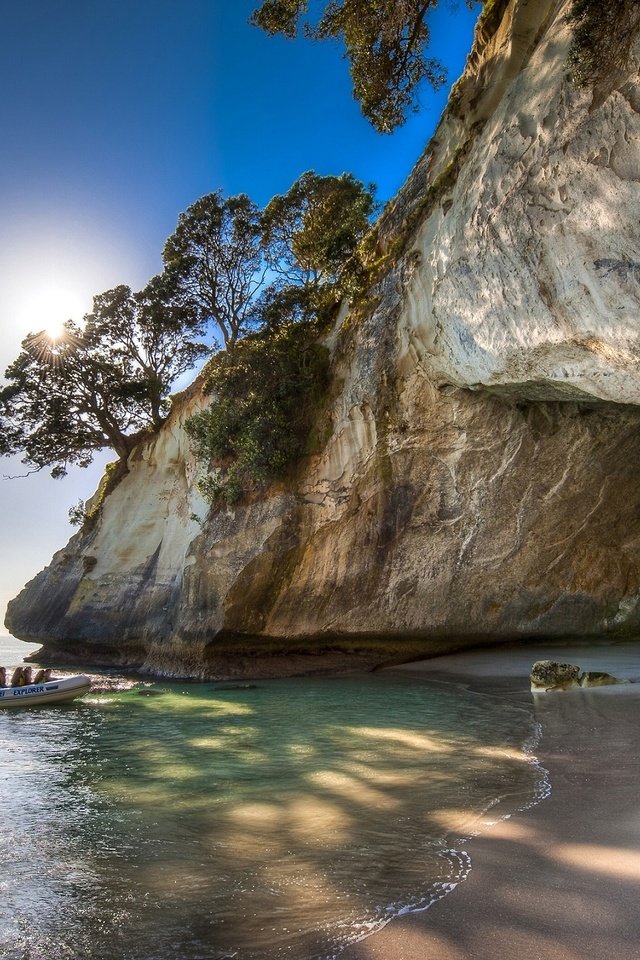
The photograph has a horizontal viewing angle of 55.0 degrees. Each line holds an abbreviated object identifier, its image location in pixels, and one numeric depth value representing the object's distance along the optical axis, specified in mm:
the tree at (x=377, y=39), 11375
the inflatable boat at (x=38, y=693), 15445
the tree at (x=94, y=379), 26797
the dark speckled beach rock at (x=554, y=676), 13155
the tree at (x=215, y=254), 25938
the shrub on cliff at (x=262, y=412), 19109
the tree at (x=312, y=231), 19469
